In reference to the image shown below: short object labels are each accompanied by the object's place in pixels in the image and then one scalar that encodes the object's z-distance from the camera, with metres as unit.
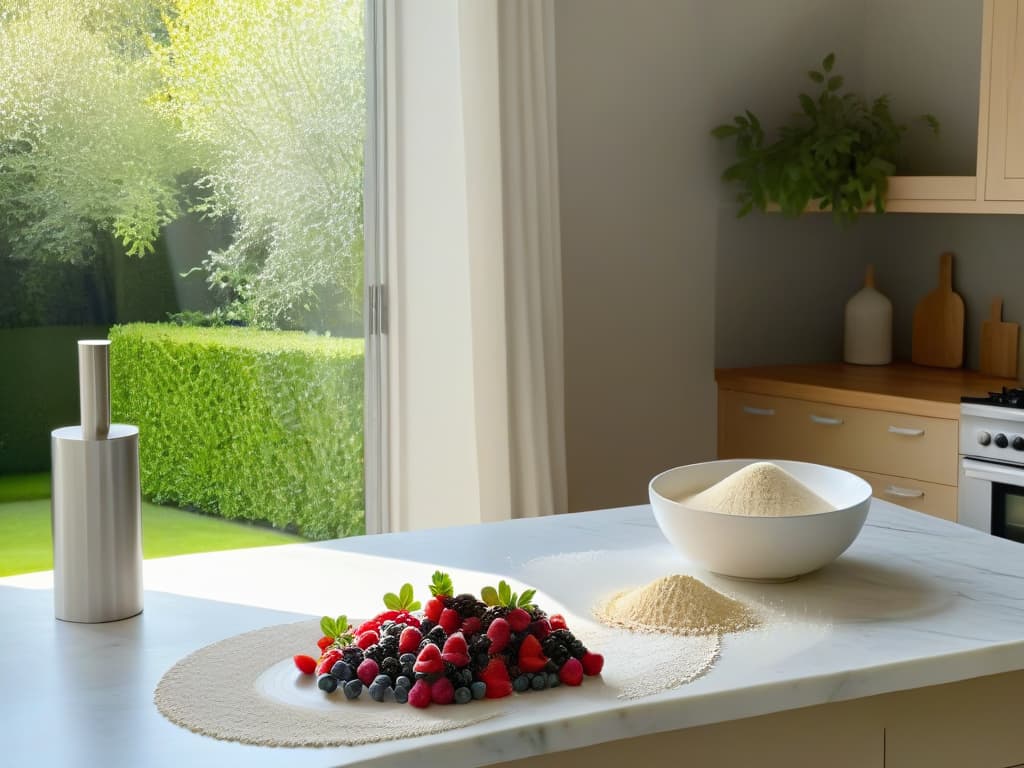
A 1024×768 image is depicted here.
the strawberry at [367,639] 1.48
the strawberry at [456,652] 1.42
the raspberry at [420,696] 1.40
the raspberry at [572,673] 1.45
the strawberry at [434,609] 1.48
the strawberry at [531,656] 1.46
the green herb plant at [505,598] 1.51
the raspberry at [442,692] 1.40
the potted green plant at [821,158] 4.16
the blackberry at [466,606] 1.48
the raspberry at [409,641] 1.44
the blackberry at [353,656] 1.45
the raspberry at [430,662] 1.41
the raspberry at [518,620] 1.47
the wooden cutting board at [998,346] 4.23
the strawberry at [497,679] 1.43
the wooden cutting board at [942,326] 4.46
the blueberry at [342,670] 1.43
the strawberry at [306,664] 1.48
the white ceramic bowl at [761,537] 1.74
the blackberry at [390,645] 1.45
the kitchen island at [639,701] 1.34
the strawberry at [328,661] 1.45
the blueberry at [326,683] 1.43
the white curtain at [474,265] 3.76
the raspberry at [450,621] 1.45
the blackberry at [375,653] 1.46
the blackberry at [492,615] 1.47
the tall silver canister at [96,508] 1.62
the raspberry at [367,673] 1.43
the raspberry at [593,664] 1.47
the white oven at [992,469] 3.58
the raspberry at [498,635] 1.45
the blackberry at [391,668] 1.44
